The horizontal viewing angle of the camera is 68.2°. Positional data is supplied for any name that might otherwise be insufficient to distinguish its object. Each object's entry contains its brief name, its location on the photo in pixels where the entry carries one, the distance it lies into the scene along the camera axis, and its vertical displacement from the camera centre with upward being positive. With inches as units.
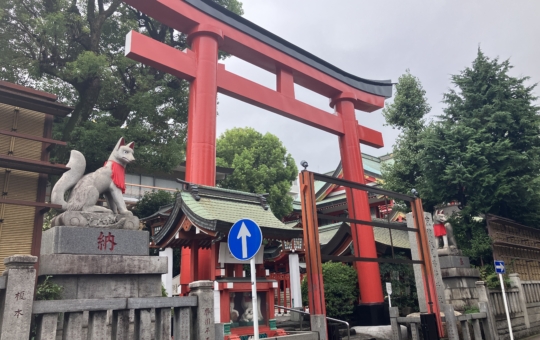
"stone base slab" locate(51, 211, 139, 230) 238.2 +49.5
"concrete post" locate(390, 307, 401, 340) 371.6 -33.8
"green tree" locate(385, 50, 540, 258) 613.9 +198.1
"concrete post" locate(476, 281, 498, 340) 422.3 -28.3
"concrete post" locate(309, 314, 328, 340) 306.2 -25.5
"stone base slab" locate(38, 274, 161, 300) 223.8 +9.8
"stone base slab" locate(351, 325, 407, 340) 398.1 -44.0
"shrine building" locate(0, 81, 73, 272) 253.4 +87.2
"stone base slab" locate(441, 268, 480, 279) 512.4 +14.1
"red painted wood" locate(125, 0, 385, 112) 417.4 +292.1
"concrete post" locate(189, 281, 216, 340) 236.7 -7.6
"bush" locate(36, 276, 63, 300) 208.3 +8.0
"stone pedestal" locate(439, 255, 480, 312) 508.1 +2.5
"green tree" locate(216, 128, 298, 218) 944.3 +322.7
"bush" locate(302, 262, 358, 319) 509.4 +2.0
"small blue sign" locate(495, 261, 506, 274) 421.7 +14.6
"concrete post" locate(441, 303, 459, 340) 375.5 -35.4
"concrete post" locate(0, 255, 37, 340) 179.2 +4.4
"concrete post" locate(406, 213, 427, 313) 417.1 +18.4
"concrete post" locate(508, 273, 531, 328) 536.4 -19.5
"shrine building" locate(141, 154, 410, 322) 323.3 +59.7
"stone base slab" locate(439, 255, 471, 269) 520.4 +28.4
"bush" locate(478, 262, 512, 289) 542.4 +6.5
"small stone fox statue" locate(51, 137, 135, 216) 249.3 +74.7
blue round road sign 198.4 +27.4
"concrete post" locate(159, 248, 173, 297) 495.3 +22.8
